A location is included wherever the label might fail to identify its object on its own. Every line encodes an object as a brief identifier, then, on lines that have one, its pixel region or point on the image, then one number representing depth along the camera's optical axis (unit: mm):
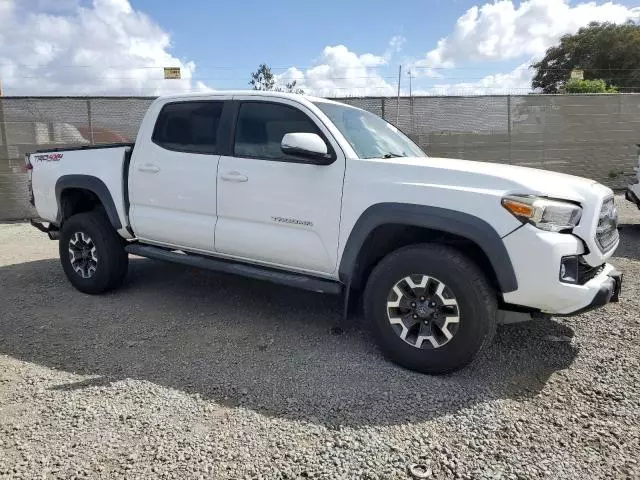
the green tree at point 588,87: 27328
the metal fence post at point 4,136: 9750
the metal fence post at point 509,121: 10898
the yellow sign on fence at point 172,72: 14703
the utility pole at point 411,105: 10534
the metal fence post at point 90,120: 9844
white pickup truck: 3260
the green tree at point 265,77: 44000
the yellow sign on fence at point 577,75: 16266
